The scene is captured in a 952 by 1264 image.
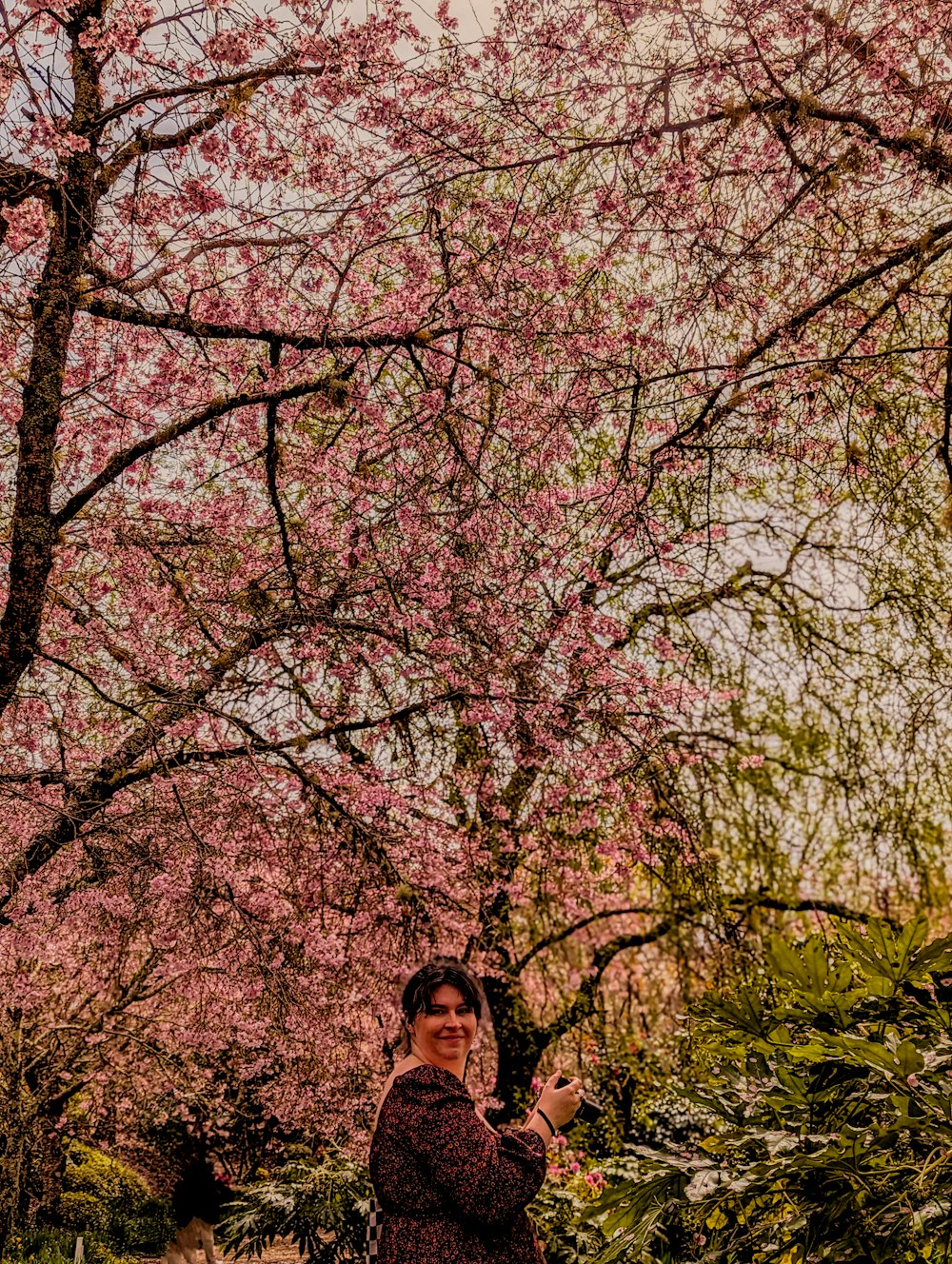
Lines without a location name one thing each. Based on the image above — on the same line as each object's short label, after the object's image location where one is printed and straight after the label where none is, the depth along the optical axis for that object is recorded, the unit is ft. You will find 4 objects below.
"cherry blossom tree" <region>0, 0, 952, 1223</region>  13.99
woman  7.48
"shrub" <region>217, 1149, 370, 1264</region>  21.77
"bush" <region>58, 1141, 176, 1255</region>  44.78
